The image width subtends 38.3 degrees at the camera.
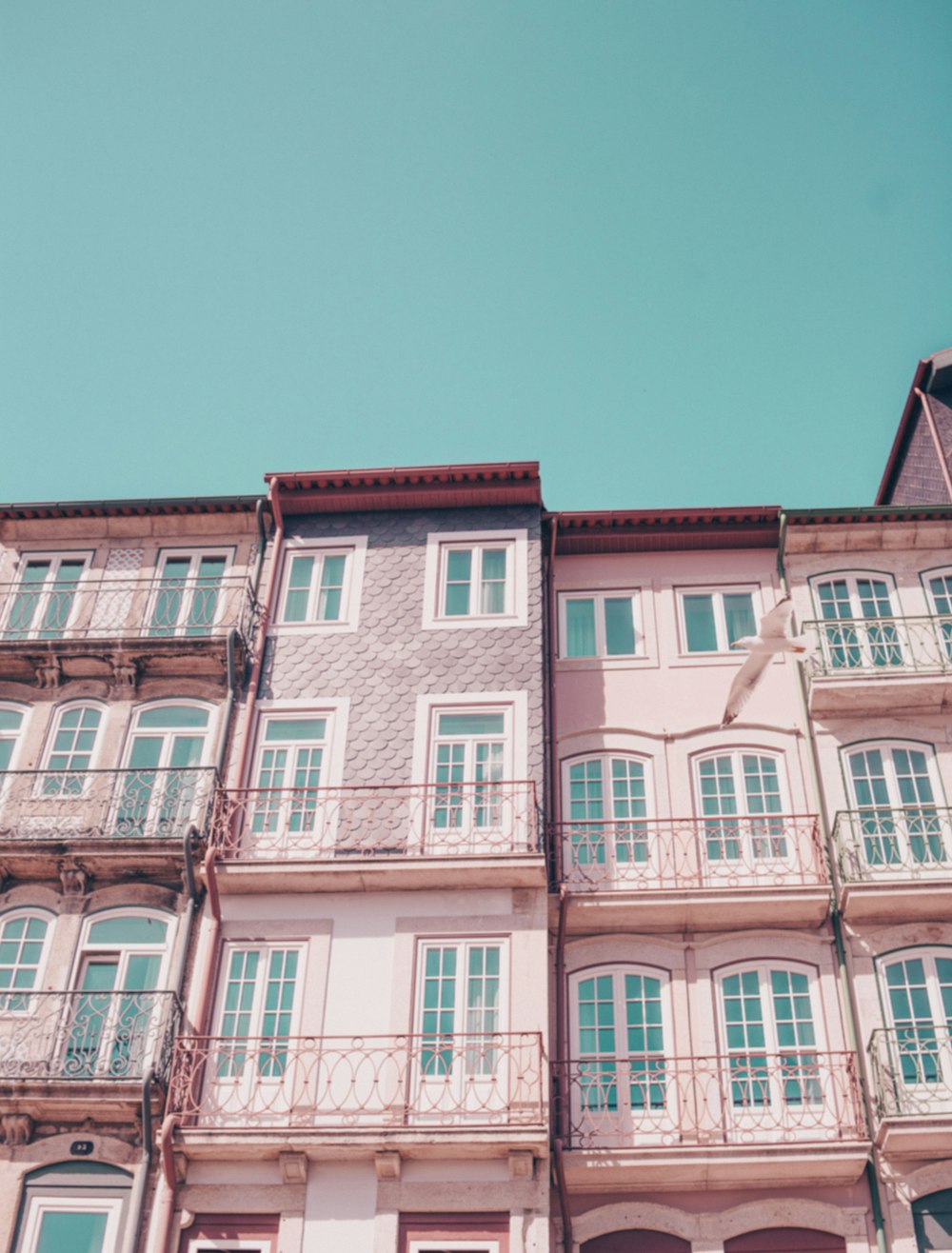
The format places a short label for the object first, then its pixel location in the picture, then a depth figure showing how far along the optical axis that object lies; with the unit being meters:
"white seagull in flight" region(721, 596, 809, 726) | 19.25
